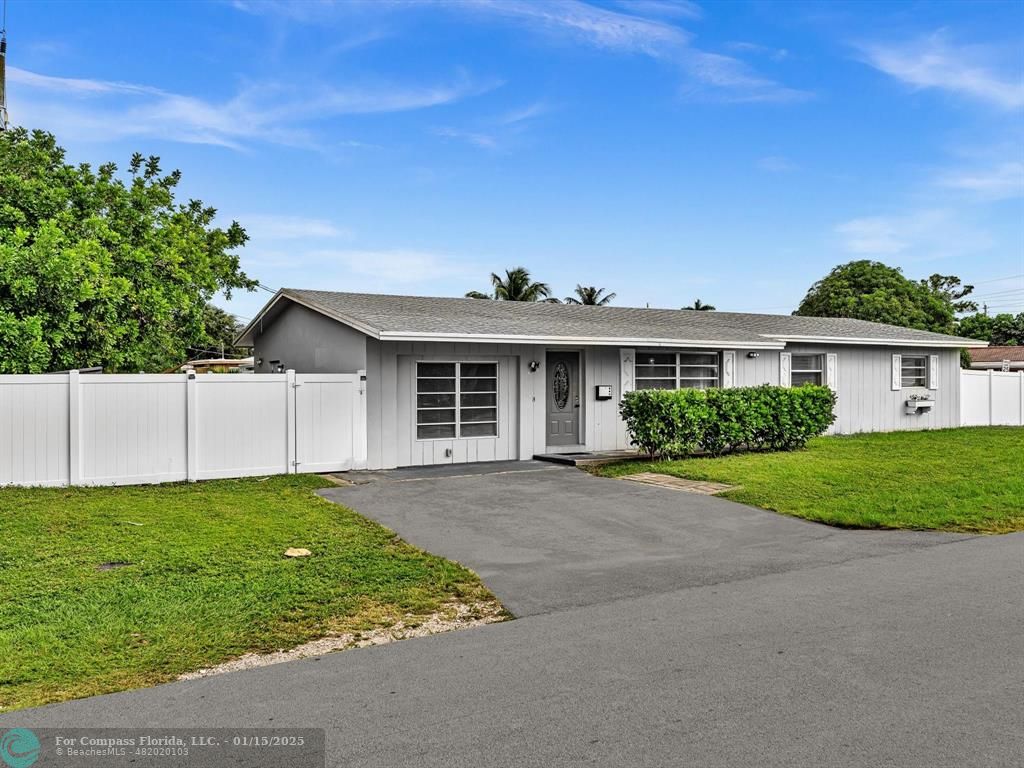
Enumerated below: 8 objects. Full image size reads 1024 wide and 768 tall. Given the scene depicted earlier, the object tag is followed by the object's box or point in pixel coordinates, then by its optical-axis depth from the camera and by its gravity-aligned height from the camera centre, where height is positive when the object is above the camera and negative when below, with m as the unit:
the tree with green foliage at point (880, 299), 41.19 +5.47
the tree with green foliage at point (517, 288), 38.06 +5.62
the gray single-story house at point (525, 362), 12.91 +0.64
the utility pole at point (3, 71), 21.44 +9.92
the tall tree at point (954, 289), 56.81 +8.01
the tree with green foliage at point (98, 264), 13.98 +3.14
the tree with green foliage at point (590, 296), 43.16 +5.83
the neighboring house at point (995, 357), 40.33 +1.94
